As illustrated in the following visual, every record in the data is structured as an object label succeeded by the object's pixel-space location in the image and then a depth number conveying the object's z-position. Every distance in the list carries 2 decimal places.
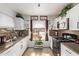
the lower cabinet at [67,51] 0.73
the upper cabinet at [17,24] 1.09
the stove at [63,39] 1.11
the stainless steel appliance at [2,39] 1.03
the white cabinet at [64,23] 1.18
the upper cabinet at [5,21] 0.96
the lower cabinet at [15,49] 0.79
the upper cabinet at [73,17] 0.99
